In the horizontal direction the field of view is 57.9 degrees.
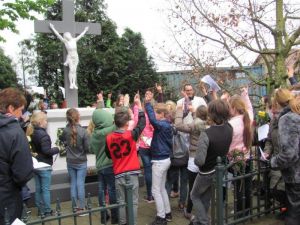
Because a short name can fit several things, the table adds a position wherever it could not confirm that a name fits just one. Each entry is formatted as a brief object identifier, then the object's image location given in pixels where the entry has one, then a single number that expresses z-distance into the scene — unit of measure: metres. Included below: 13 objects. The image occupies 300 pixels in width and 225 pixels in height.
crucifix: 6.30
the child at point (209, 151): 2.73
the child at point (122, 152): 3.04
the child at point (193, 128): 3.20
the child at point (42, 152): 3.65
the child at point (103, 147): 3.38
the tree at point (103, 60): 13.76
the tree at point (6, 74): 24.56
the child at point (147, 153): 4.04
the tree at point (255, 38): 4.93
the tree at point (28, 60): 16.58
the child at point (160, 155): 3.27
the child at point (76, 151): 3.69
